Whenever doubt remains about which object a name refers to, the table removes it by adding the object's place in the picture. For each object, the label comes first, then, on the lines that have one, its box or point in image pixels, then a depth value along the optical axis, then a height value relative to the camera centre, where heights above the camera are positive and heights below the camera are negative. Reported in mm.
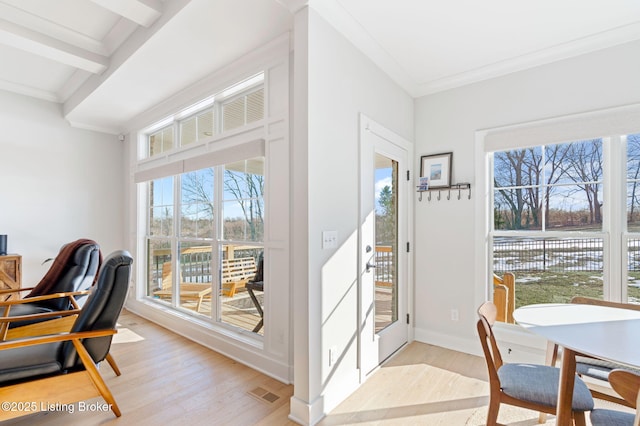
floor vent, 2094 -1294
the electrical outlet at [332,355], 2023 -955
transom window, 2863 +1061
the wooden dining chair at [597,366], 1552 -819
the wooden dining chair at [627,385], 929 -537
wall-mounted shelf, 2891 +233
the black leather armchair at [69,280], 2754 -617
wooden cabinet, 3316 -661
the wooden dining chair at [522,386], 1327 -806
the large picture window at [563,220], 2309 -41
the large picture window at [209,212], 2852 +16
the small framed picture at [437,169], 3000 +462
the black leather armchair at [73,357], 1646 -850
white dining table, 1172 -528
